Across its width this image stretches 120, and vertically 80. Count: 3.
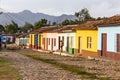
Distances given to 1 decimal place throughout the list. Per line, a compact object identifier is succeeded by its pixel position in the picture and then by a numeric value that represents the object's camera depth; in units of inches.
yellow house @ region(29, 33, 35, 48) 1875.1
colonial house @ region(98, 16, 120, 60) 771.4
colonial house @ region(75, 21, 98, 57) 922.3
